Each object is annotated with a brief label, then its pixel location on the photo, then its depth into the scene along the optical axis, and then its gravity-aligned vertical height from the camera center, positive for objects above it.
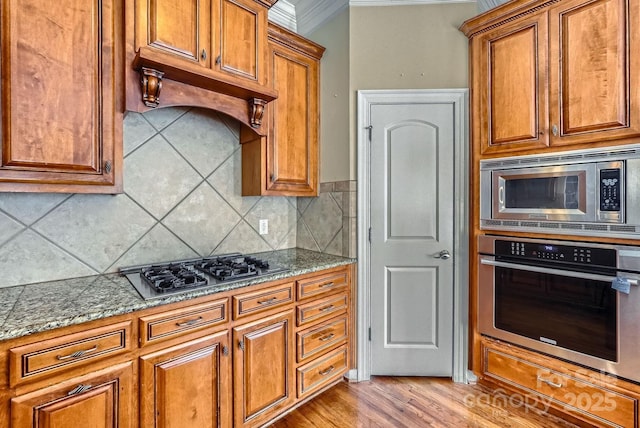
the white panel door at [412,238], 2.27 -0.17
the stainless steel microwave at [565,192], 1.62 +0.13
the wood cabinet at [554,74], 1.65 +0.83
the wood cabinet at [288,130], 2.19 +0.64
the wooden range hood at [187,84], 1.49 +0.72
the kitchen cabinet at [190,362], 1.09 -0.65
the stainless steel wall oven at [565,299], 1.64 -0.50
